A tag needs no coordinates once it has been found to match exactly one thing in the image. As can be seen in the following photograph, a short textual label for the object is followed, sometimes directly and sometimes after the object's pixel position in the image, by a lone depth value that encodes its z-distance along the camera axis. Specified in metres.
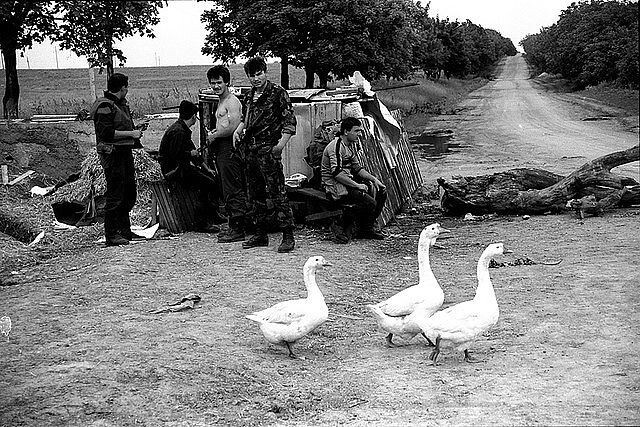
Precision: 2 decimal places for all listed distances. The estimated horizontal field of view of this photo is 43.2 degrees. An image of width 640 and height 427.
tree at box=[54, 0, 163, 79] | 29.94
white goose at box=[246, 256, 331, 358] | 6.55
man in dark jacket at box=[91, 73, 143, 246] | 10.57
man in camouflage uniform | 10.19
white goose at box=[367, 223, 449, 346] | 6.65
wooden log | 12.66
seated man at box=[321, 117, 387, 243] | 10.85
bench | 11.49
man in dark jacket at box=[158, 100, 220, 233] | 11.52
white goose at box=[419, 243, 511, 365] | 6.17
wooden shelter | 12.77
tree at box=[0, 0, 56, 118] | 28.88
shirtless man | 10.91
